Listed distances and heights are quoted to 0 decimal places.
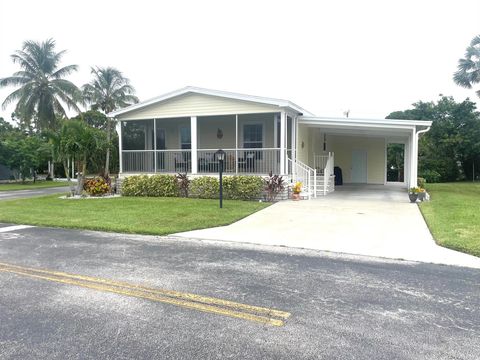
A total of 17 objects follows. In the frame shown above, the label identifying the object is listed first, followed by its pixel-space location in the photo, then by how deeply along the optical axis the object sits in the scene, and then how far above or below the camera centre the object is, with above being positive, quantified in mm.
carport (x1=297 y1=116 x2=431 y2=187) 14008 +1202
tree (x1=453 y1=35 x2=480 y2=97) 21688 +5901
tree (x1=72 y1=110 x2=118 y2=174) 33812 +4550
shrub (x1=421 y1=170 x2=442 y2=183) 26547 -817
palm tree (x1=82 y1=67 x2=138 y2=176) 33594 +7068
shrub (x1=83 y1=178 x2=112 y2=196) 15578 -905
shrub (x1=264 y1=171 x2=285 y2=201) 13156 -757
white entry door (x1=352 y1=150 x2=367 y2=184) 21391 -121
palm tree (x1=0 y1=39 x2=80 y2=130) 28281 +6401
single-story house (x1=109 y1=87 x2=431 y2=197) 13977 +1430
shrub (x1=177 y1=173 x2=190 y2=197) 14539 -735
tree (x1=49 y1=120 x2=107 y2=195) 15008 +921
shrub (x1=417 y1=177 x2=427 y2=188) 17155 -823
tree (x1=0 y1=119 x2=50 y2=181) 26609 +889
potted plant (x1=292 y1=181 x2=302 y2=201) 13461 -955
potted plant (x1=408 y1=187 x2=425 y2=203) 12469 -993
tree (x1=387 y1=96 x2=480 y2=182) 27516 +1490
